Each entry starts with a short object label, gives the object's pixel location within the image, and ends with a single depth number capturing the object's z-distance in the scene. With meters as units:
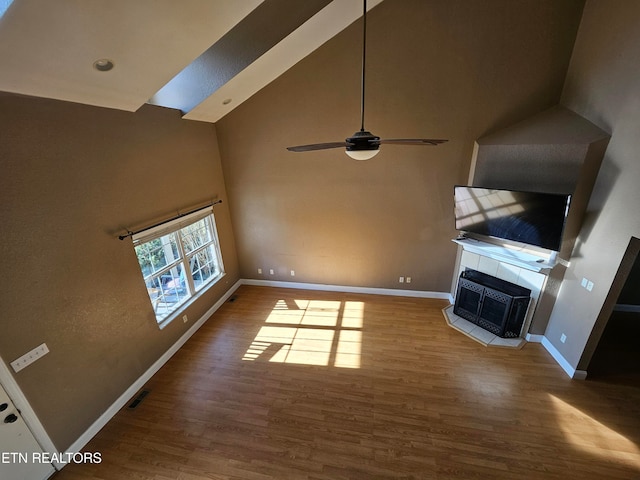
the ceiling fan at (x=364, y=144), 2.02
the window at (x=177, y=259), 3.61
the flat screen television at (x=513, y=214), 3.16
